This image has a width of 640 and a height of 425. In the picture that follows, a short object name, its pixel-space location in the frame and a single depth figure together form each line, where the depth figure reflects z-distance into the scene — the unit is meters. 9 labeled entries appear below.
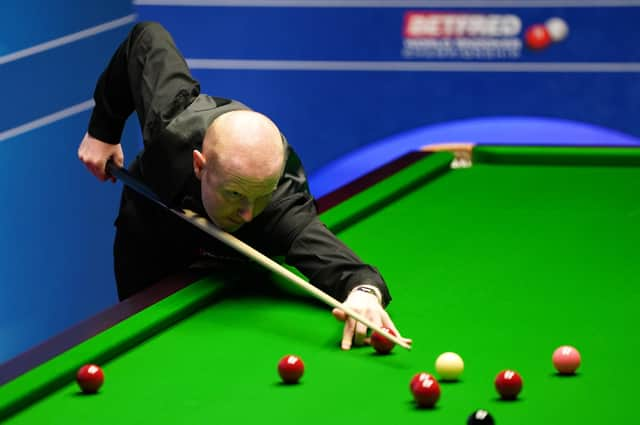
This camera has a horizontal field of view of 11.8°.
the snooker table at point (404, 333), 6.25
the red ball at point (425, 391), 6.21
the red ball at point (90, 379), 6.32
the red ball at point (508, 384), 6.25
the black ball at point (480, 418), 6.06
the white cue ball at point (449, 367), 6.37
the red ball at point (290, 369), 6.37
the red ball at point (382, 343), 6.61
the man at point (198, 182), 6.87
